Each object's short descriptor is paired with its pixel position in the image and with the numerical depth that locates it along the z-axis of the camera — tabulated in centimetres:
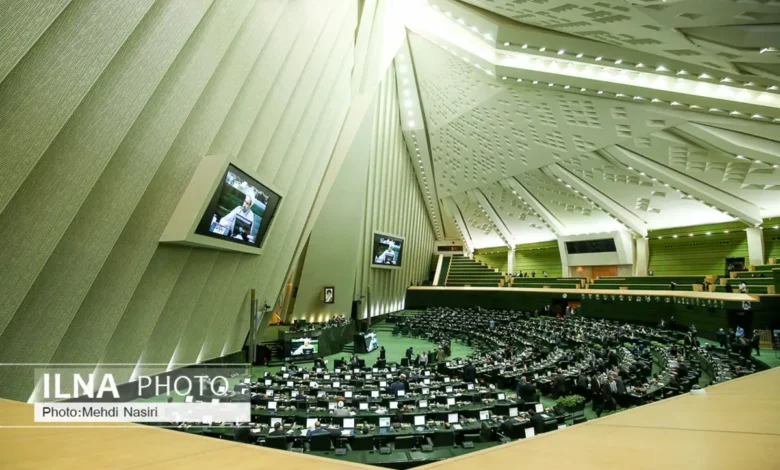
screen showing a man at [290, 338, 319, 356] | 1667
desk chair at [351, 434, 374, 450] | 635
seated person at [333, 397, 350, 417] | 799
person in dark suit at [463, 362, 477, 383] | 1216
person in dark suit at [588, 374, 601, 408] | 962
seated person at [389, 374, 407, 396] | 956
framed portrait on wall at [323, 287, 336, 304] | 2209
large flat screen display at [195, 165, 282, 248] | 888
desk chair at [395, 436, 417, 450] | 634
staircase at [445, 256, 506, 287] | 3419
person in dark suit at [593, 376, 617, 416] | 881
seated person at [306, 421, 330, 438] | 645
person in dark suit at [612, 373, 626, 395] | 905
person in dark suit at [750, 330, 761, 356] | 1266
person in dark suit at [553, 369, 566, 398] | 1034
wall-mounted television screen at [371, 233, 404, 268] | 2505
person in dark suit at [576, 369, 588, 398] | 1021
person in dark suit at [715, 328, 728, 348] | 1435
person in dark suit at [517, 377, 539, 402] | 951
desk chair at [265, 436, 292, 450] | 617
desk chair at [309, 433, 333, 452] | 635
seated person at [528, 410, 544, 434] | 685
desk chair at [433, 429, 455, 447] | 669
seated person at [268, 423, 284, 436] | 664
